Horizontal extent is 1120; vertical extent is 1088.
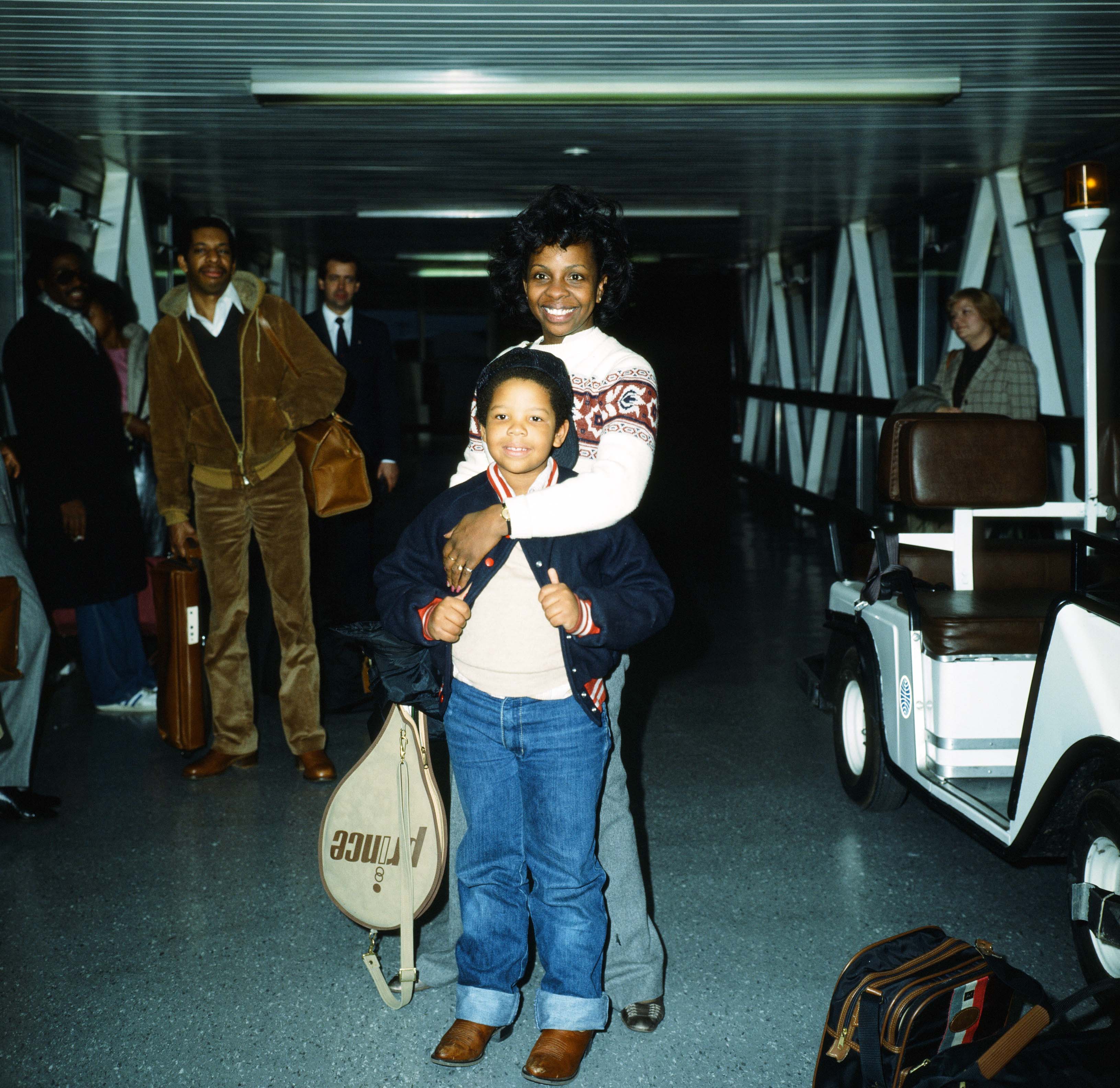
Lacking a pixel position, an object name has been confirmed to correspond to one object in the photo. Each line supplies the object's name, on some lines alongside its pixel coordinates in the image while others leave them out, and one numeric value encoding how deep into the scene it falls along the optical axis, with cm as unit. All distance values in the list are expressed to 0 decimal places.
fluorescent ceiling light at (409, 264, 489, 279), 1866
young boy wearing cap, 217
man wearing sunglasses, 466
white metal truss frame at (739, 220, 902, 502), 1094
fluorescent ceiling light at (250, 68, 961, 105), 554
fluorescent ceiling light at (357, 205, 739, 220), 1062
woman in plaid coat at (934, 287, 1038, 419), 593
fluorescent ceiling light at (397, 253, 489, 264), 1600
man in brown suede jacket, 404
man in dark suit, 539
